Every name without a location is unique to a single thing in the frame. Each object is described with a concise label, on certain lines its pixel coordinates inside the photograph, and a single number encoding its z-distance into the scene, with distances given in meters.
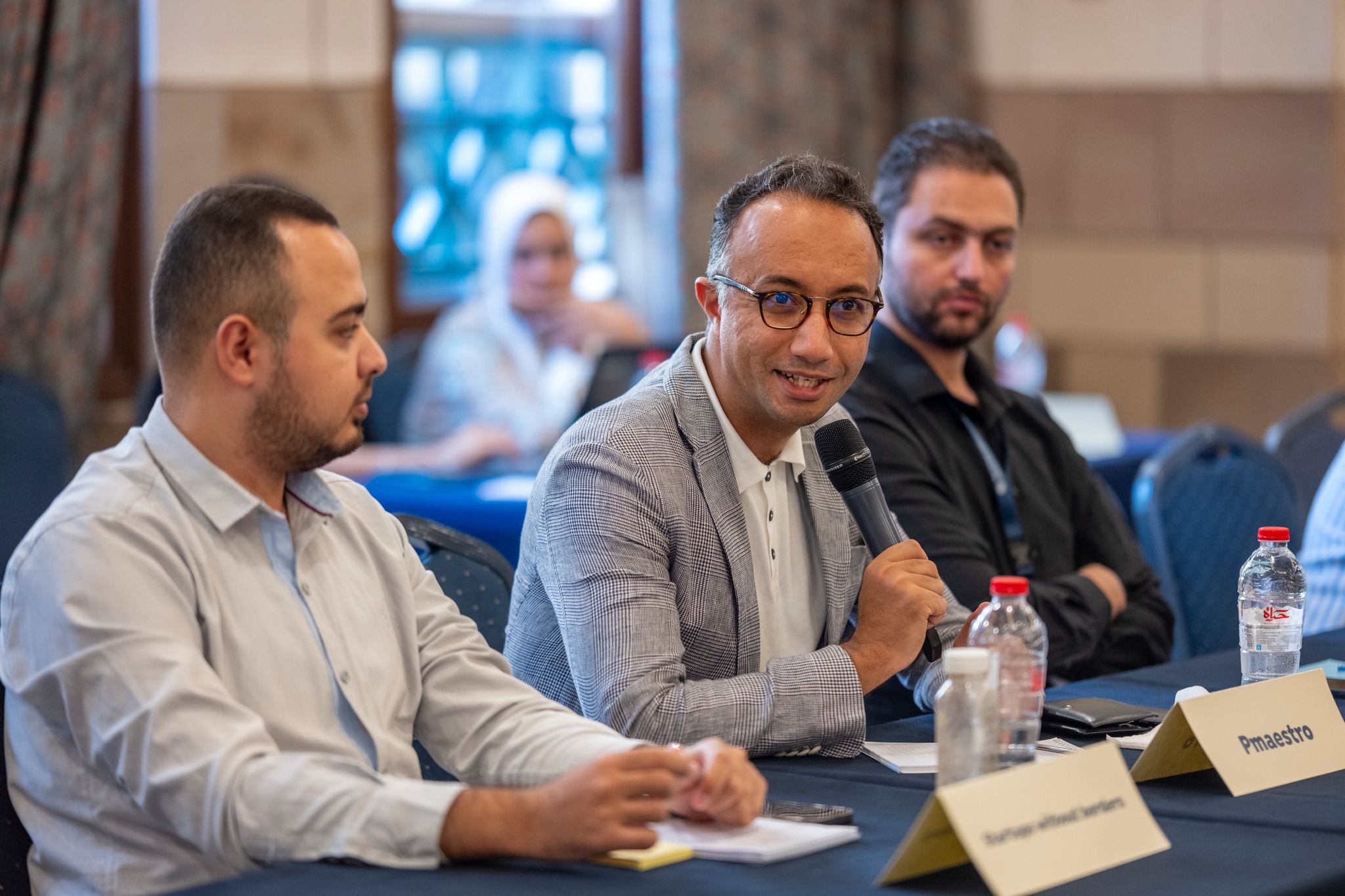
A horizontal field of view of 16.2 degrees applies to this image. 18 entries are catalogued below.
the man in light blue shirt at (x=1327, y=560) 5.30
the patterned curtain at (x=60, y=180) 6.86
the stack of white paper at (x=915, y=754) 4.41
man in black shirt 5.10
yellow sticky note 4.14
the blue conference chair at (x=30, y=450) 6.22
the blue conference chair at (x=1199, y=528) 5.61
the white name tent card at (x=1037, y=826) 4.09
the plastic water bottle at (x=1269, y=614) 4.73
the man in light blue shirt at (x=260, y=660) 4.14
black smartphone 4.24
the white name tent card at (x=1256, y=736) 4.35
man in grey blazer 4.47
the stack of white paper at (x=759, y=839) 4.16
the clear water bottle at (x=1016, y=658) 4.34
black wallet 4.52
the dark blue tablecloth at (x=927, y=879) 4.10
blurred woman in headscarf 7.24
